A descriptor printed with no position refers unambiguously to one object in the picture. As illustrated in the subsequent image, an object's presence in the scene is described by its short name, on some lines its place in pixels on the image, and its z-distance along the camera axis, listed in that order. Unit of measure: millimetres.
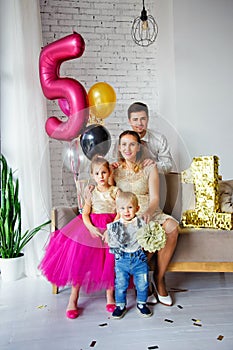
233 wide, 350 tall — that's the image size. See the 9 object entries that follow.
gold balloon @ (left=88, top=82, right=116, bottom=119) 2971
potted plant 3123
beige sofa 2496
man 2344
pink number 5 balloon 2619
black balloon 2266
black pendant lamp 3900
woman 2248
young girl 2355
